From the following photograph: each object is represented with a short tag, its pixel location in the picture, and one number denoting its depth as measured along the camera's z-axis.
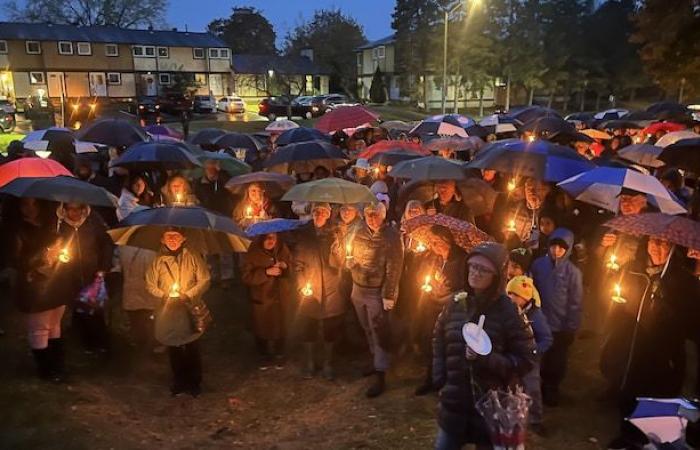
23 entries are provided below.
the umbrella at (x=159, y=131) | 12.59
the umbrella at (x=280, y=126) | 14.47
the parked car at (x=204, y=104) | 43.78
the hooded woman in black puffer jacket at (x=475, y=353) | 3.62
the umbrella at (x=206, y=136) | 13.30
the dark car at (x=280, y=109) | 40.06
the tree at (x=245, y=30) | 75.69
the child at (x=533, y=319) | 4.82
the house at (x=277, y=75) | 45.56
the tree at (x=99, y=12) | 64.75
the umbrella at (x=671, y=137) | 11.44
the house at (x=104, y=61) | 52.66
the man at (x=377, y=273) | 6.29
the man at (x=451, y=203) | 7.31
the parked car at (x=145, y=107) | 39.16
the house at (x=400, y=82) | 49.47
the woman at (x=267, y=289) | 6.98
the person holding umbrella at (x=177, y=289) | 5.91
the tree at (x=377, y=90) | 55.09
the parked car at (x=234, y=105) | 44.72
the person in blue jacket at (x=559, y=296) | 5.63
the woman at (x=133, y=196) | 8.01
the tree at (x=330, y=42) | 55.50
